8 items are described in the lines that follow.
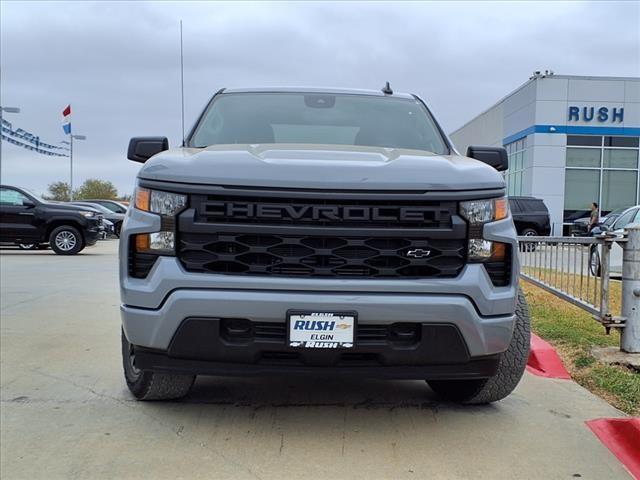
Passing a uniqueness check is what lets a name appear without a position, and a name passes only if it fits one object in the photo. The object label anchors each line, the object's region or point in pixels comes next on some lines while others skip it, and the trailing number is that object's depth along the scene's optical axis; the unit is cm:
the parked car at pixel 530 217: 2033
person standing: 2106
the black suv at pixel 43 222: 1419
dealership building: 2619
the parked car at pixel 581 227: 2178
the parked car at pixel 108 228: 1620
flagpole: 3731
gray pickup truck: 272
